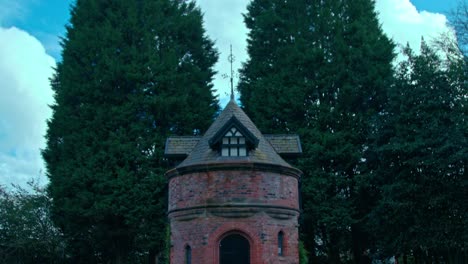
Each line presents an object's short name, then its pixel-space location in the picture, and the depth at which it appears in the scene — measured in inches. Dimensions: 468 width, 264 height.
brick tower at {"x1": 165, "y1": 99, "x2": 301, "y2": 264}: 680.4
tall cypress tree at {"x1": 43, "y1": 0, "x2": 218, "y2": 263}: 943.0
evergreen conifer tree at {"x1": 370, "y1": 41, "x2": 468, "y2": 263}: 799.7
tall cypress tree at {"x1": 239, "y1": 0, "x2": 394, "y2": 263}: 944.3
